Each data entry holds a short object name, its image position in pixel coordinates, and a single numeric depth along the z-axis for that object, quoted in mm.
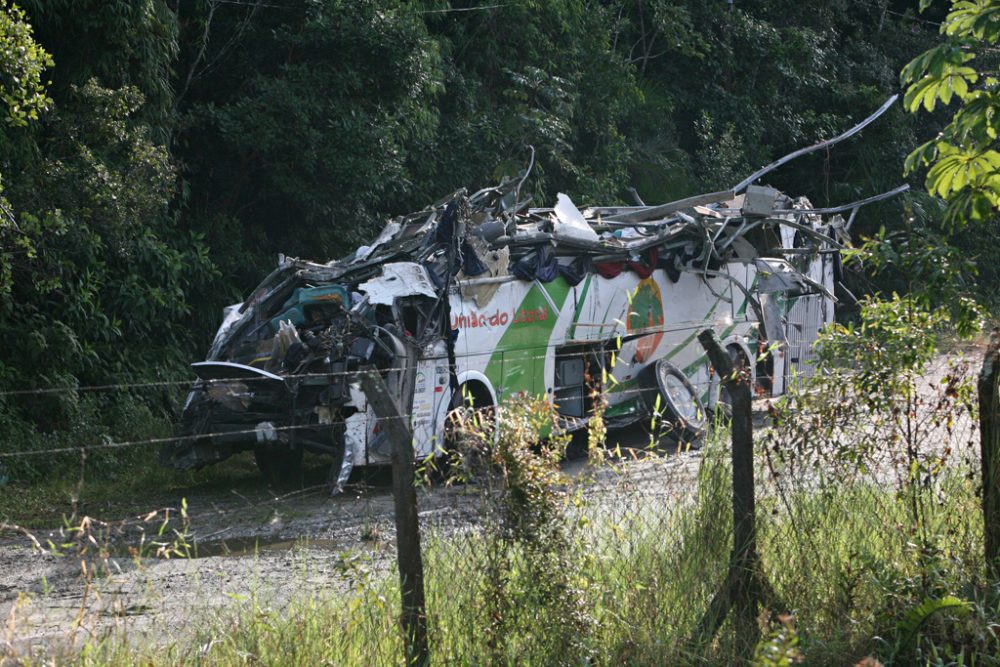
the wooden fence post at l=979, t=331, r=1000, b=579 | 11594
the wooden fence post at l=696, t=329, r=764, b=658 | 11039
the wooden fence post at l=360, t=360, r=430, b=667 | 9609
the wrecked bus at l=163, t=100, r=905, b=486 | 22062
